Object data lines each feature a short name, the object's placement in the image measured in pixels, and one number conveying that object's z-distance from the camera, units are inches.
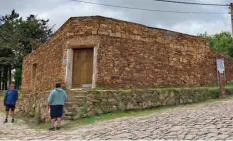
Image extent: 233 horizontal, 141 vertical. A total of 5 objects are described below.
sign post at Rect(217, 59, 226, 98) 553.2
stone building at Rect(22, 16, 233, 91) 496.1
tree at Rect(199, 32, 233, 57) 1189.1
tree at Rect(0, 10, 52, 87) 1195.3
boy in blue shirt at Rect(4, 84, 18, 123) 442.6
